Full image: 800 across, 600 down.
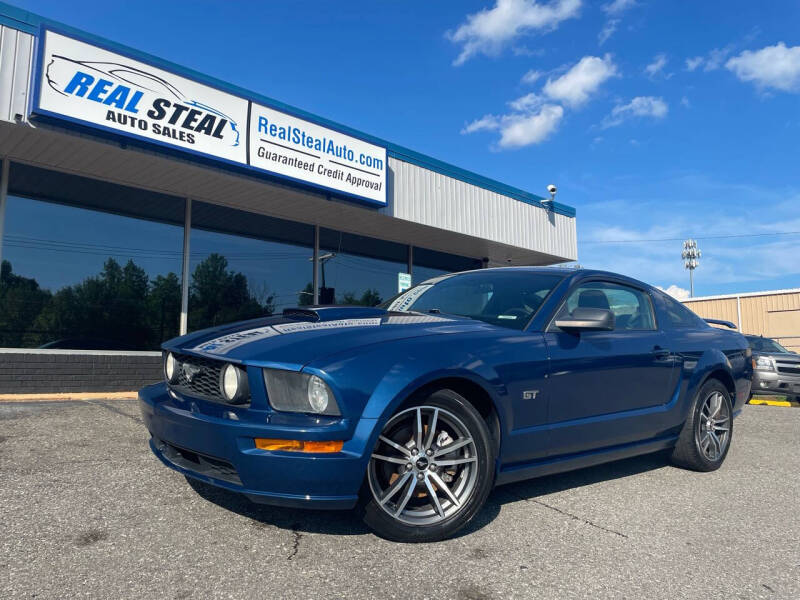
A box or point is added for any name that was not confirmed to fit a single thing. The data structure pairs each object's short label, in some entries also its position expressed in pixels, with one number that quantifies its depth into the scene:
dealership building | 6.61
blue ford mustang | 2.35
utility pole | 68.31
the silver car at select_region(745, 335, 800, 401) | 11.03
